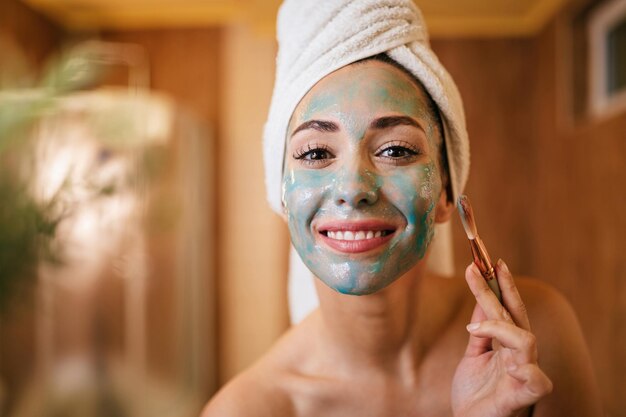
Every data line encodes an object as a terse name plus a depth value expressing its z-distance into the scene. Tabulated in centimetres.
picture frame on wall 150
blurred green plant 71
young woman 41
